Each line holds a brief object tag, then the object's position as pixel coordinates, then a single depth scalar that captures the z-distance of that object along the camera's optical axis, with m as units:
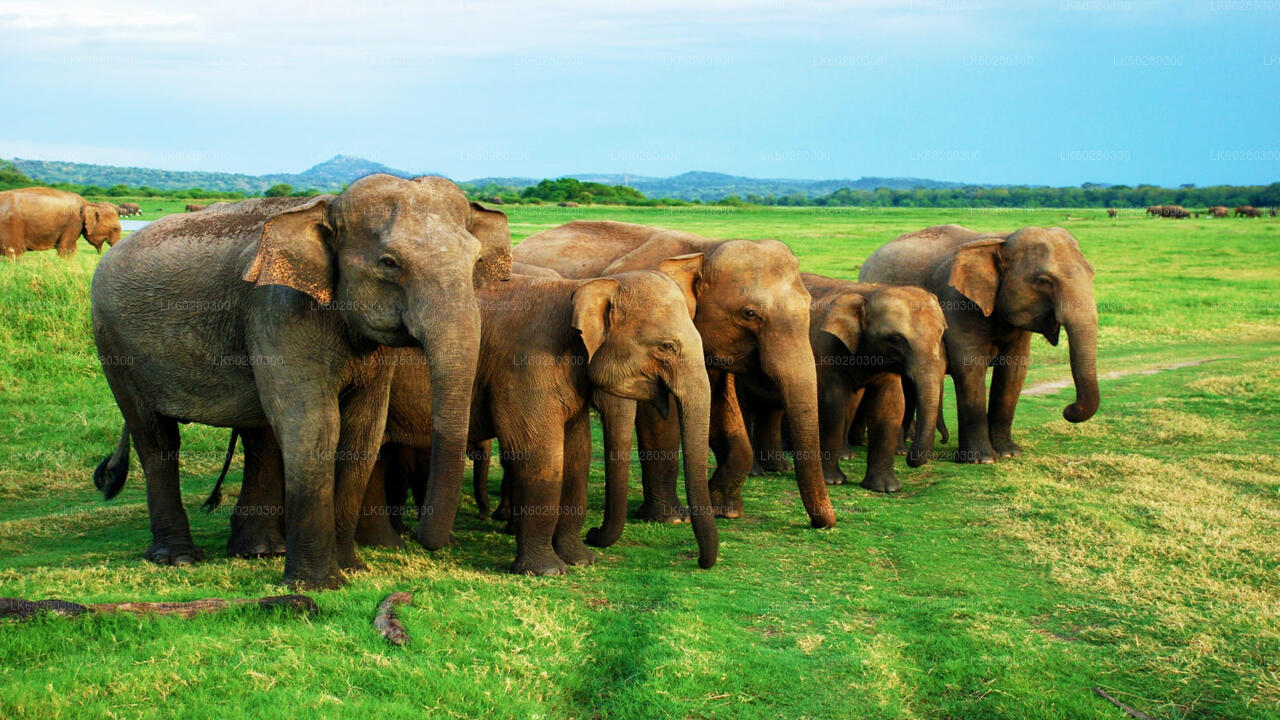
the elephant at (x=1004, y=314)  13.30
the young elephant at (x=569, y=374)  8.56
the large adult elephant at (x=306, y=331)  7.13
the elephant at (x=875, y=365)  11.91
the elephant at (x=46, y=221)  26.89
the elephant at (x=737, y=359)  10.06
